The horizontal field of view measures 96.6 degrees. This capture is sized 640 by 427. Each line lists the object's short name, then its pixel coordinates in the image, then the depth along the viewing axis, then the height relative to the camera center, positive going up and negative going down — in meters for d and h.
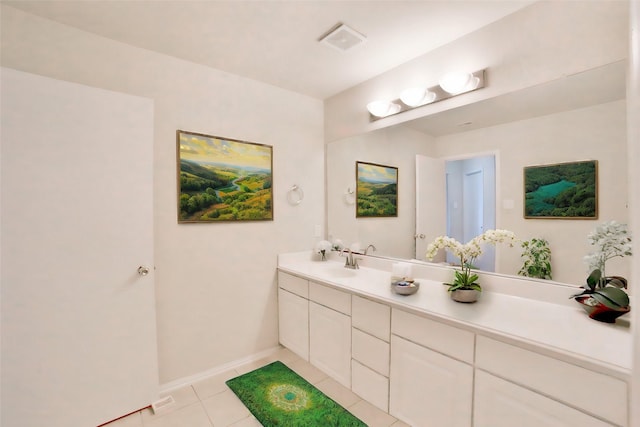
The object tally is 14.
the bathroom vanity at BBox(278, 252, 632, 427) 1.05 -0.66
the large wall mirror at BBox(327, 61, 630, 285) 1.36 +0.33
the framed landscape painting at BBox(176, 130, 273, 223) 2.14 +0.27
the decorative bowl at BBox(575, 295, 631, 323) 1.21 -0.44
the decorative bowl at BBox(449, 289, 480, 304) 1.58 -0.47
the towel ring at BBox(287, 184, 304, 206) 2.71 +0.17
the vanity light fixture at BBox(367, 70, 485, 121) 1.78 +0.83
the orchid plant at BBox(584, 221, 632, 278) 1.28 -0.15
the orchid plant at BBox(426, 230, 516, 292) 1.63 -0.23
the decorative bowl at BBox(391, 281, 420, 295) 1.72 -0.46
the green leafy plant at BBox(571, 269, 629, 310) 1.20 -0.36
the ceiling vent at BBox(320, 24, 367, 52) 1.78 +1.14
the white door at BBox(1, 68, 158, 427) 1.54 -0.24
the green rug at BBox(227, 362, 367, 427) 1.78 -1.30
